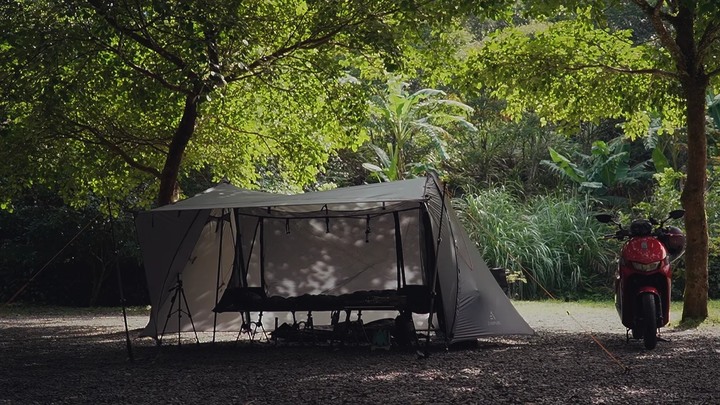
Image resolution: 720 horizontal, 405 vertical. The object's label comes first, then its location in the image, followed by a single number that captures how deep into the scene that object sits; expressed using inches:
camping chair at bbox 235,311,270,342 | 396.8
